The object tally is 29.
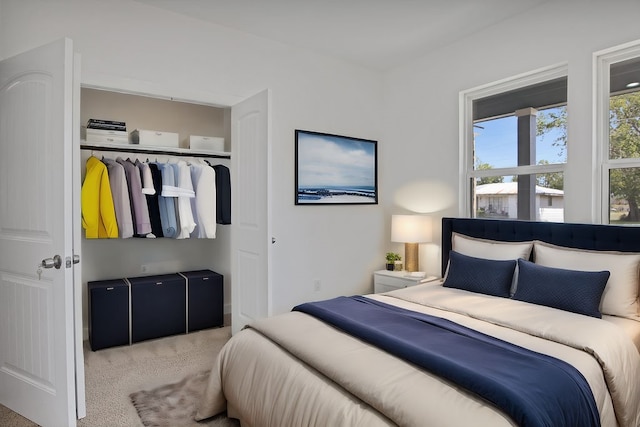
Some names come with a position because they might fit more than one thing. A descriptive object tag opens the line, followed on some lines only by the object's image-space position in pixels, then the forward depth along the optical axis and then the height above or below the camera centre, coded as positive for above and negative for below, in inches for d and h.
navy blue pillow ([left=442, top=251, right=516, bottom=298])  106.7 -19.1
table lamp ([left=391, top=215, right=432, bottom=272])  147.6 -8.0
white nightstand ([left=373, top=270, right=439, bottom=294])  143.3 -27.5
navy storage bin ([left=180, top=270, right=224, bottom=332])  145.6 -35.0
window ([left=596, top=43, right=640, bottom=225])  105.0 +21.0
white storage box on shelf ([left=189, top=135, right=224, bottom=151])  154.6 +26.0
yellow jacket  124.0 +1.2
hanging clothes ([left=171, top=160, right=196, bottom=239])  140.9 +2.5
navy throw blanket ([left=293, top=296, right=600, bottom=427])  52.5 -24.6
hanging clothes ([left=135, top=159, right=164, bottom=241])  134.8 +4.6
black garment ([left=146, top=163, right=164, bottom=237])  139.0 +1.8
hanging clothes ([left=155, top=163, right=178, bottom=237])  138.2 +1.8
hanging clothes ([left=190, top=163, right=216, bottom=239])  146.2 +2.2
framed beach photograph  150.7 +15.7
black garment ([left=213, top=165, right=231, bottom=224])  155.8 +5.5
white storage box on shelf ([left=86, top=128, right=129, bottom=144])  133.6 +24.8
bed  54.8 -25.1
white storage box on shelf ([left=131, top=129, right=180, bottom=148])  143.5 +26.1
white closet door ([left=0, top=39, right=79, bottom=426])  79.5 -5.3
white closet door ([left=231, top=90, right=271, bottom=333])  120.8 -0.7
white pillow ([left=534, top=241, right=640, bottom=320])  89.9 -15.4
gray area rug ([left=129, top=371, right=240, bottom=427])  84.9 -46.2
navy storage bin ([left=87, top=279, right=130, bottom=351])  127.1 -35.3
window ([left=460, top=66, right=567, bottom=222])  121.3 +20.5
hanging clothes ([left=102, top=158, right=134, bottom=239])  129.3 +3.0
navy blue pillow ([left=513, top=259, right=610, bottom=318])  88.3 -19.1
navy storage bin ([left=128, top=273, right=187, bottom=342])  134.6 -34.9
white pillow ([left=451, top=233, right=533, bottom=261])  112.0 -12.1
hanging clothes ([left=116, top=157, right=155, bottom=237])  132.8 +2.0
